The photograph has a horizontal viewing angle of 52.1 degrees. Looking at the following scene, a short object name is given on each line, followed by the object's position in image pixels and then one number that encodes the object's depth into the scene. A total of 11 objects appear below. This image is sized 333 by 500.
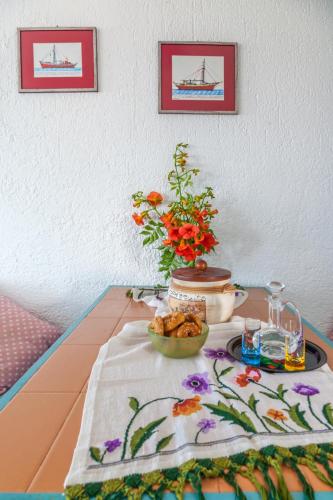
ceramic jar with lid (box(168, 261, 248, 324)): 0.89
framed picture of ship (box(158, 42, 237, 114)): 1.37
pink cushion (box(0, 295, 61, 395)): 0.97
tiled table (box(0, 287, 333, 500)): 0.41
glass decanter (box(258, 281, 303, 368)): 0.72
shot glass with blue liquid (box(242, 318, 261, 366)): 0.71
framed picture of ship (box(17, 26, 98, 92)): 1.37
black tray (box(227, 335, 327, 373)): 0.68
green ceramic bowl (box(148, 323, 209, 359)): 0.71
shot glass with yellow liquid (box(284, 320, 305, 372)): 0.68
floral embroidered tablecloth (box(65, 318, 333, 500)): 0.41
